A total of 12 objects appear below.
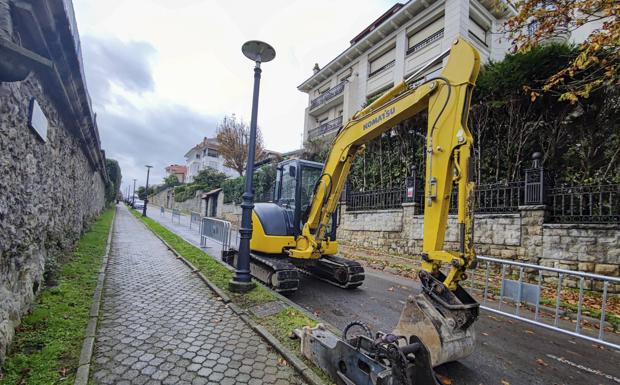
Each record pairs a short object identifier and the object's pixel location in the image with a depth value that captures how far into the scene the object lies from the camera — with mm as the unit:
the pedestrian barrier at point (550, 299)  4441
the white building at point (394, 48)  15602
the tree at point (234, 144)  32594
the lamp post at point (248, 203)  5279
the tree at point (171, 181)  52594
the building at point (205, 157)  62469
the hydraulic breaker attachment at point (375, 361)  2307
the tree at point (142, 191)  69606
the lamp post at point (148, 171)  28750
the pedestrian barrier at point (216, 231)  9359
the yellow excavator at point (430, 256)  2551
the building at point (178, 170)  83438
